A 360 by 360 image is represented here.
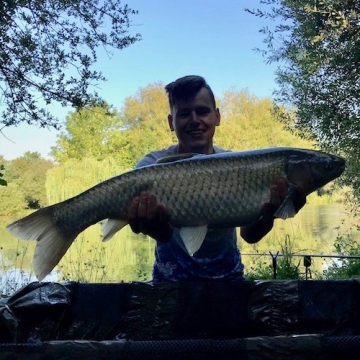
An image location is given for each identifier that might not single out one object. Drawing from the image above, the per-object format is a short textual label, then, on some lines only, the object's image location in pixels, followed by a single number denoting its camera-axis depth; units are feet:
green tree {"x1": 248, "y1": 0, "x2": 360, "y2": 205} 12.67
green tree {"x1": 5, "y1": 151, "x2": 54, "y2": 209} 38.86
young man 4.01
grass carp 3.86
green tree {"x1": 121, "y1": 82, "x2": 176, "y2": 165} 57.21
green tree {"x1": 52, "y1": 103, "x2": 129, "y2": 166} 57.36
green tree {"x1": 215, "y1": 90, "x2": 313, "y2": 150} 54.95
